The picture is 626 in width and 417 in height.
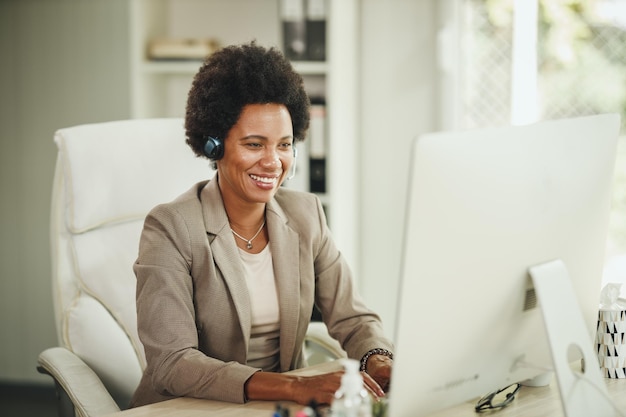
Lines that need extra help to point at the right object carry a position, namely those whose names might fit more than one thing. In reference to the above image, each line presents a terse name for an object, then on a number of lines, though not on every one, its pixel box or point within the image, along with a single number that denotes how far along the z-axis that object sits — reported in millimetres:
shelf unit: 4111
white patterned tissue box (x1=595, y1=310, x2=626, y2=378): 2697
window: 4118
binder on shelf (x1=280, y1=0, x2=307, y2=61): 4089
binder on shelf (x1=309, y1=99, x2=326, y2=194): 4118
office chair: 3076
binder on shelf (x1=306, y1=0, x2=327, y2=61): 4081
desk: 2535
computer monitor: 2256
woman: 2727
